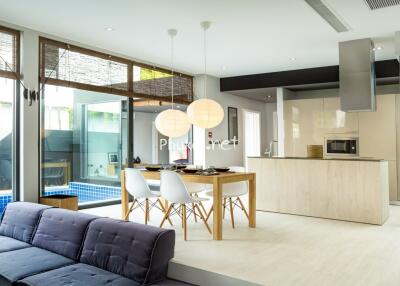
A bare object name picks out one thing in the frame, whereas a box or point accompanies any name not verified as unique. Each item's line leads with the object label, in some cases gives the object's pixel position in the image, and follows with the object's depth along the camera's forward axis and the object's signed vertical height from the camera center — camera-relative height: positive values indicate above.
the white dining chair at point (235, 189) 4.62 -0.54
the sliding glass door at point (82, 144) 5.17 +0.12
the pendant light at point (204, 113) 4.64 +0.50
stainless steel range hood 5.16 +1.11
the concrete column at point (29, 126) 4.66 +0.36
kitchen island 4.62 -0.56
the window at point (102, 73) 5.05 +1.32
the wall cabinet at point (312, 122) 6.79 +0.53
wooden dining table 3.87 -0.43
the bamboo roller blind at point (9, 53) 4.48 +1.31
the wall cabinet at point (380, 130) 6.25 +0.32
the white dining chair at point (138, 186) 4.48 -0.47
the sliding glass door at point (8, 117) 4.55 +0.47
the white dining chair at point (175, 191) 3.96 -0.47
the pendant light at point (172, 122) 5.19 +0.42
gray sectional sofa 2.56 -0.86
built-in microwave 6.66 +0.02
